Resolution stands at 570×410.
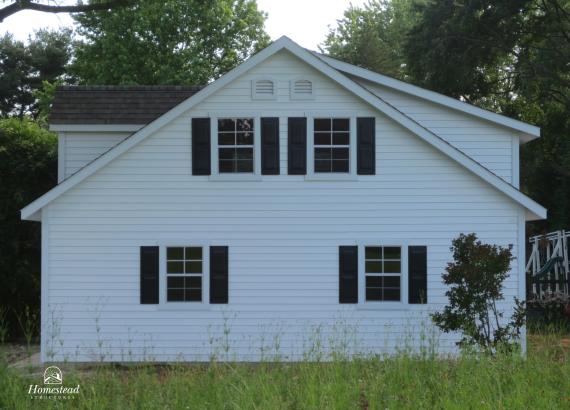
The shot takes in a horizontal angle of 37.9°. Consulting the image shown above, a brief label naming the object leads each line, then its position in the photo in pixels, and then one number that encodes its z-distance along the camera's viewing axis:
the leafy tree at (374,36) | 51.34
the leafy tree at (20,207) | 20.08
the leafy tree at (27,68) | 50.56
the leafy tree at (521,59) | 32.66
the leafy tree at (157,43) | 40.84
